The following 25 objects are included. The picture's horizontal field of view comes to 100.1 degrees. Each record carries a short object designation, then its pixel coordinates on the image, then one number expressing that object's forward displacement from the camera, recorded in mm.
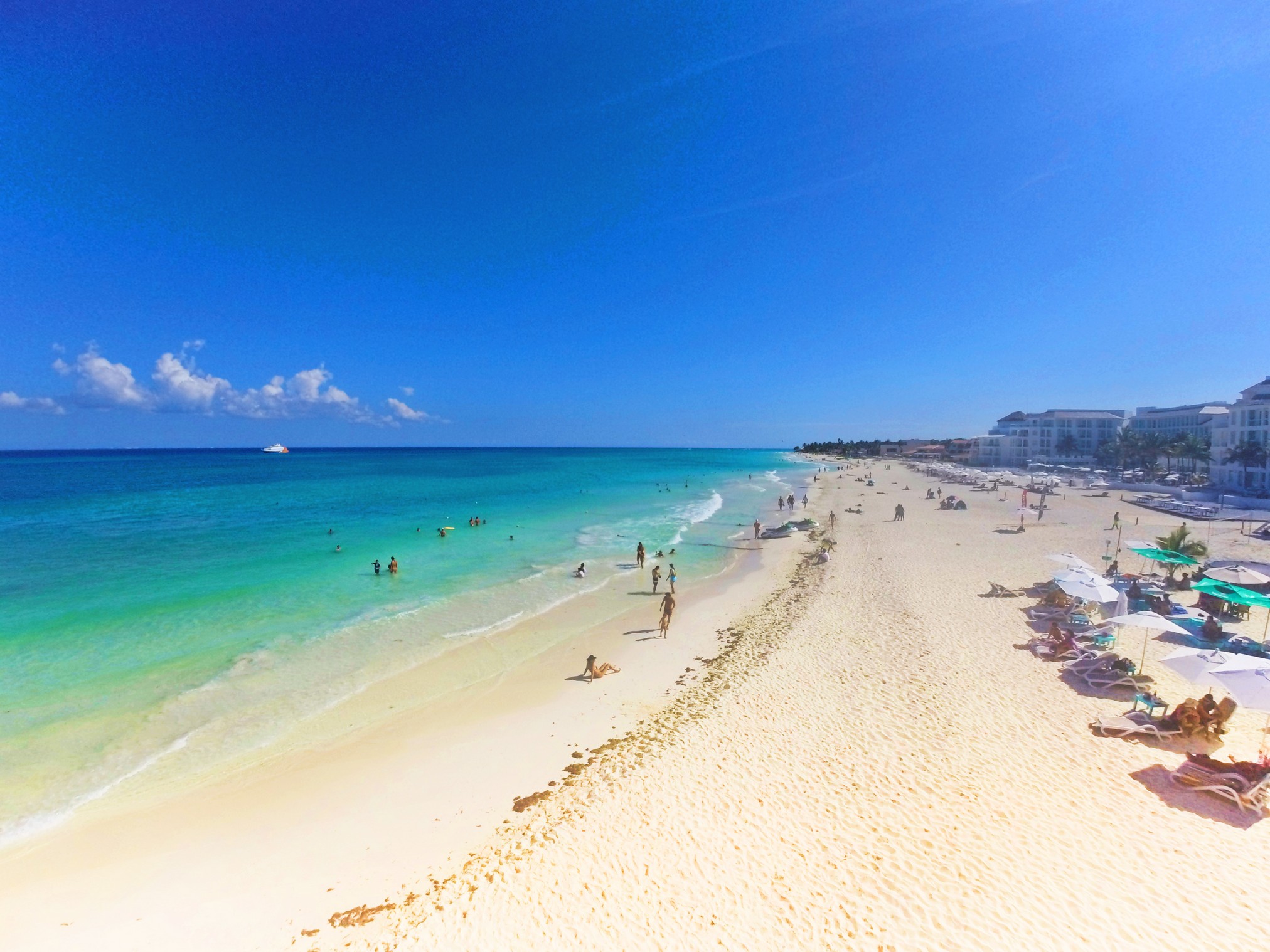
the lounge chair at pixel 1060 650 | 11719
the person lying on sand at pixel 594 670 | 12438
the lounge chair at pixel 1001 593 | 16688
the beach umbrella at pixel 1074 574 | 13757
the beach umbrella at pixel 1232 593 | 11730
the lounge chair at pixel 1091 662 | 10812
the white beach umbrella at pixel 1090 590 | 12461
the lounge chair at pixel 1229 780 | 6941
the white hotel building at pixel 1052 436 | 86938
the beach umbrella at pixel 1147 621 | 9571
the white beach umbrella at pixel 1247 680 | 7211
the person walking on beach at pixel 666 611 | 15227
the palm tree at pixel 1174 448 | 53344
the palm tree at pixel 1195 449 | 51850
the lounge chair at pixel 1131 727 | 8570
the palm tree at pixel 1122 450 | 63156
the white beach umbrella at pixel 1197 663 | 7859
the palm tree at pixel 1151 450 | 56844
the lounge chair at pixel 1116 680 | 10273
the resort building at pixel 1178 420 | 63719
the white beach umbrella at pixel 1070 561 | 15820
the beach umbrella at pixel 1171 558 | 15398
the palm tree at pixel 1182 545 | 17484
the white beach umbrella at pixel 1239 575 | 13016
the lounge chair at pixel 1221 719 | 8562
